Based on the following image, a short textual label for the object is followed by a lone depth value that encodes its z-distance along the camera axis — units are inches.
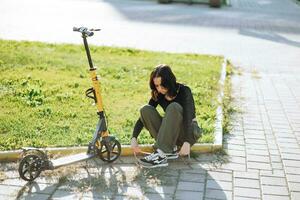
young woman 345.1
